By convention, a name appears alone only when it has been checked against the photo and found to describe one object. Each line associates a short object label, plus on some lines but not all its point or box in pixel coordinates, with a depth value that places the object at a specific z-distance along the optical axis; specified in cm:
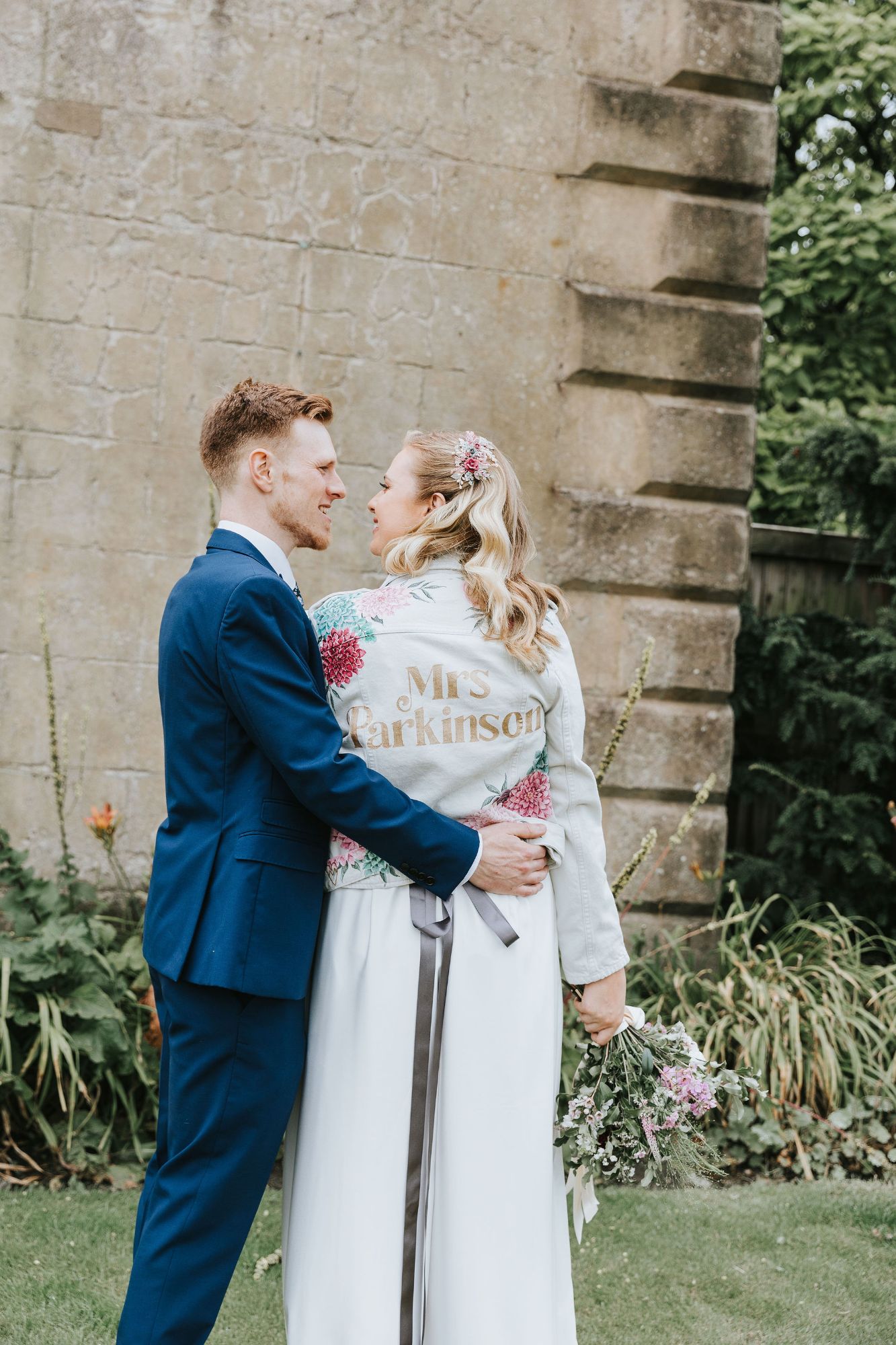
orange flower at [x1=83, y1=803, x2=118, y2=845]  401
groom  207
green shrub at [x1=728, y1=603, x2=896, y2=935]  536
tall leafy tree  919
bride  210
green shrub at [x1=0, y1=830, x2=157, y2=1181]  371
